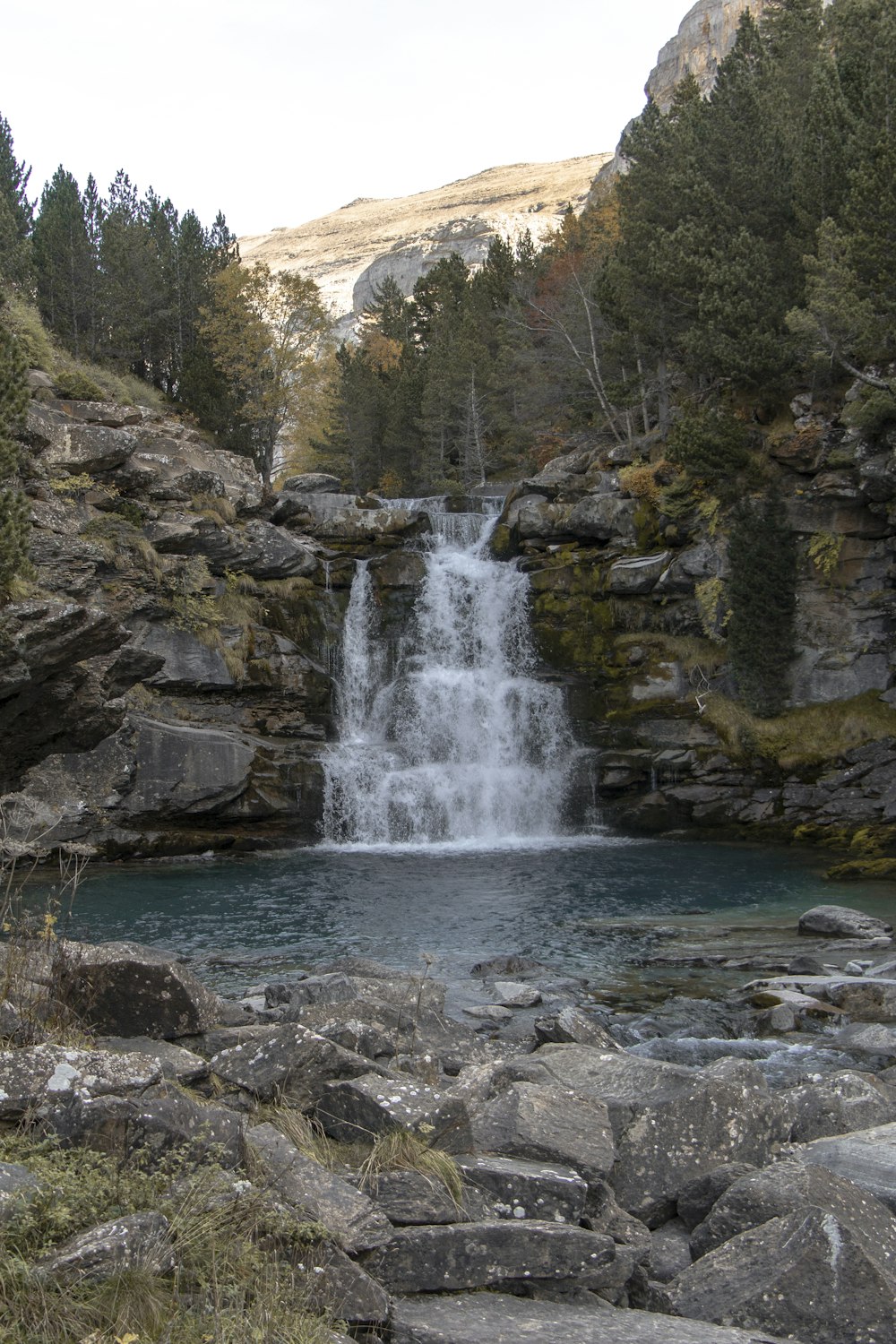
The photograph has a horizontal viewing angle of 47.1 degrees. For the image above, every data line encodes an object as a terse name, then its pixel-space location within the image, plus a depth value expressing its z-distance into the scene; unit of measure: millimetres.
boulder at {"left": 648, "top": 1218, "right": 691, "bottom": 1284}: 5727
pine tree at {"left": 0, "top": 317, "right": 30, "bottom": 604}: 17531
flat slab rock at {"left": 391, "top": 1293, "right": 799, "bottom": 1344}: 4448
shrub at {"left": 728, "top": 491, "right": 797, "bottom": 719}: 29719
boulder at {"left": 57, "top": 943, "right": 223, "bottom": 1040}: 7547
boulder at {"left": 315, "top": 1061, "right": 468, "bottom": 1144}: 5832
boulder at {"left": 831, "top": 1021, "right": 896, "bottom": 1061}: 11383
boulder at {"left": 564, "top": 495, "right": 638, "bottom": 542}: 33219
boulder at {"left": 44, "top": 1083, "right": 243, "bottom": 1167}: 5043
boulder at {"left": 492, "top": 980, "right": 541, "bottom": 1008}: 13789
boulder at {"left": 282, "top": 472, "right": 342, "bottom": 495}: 48188
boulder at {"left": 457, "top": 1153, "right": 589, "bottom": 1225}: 5359
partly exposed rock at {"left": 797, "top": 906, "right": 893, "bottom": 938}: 17844
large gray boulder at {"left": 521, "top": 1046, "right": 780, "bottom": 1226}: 6426
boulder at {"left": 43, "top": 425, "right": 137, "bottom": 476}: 29416
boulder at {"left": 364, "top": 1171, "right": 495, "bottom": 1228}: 5098
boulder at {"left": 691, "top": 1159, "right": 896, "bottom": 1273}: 5273
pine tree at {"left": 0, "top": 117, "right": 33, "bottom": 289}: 37531
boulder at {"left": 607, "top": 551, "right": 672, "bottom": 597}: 32312
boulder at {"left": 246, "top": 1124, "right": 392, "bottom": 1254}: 4812
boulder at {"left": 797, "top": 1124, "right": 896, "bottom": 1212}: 6137
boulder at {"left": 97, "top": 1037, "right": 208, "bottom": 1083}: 6656
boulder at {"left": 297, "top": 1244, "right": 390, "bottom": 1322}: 4410
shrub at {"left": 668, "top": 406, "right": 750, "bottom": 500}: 30344
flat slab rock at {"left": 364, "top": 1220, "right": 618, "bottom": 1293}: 4832
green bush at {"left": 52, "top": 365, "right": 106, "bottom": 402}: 32219
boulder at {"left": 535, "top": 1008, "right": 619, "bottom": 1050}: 10336
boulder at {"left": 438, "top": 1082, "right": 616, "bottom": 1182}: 6004
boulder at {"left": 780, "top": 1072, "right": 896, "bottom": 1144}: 7344
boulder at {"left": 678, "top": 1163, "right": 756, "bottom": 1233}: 6277
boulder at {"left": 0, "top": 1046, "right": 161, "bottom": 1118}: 5270
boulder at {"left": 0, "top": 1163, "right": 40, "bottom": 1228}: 4379
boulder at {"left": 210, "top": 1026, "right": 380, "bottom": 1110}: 6453
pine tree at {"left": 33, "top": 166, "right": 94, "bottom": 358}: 44156
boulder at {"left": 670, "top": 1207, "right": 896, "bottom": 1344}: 4781
